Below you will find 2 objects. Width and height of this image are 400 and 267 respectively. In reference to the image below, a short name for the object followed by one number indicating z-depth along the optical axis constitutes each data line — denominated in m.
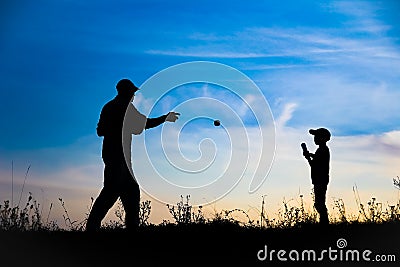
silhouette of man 8.16
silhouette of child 9.57
